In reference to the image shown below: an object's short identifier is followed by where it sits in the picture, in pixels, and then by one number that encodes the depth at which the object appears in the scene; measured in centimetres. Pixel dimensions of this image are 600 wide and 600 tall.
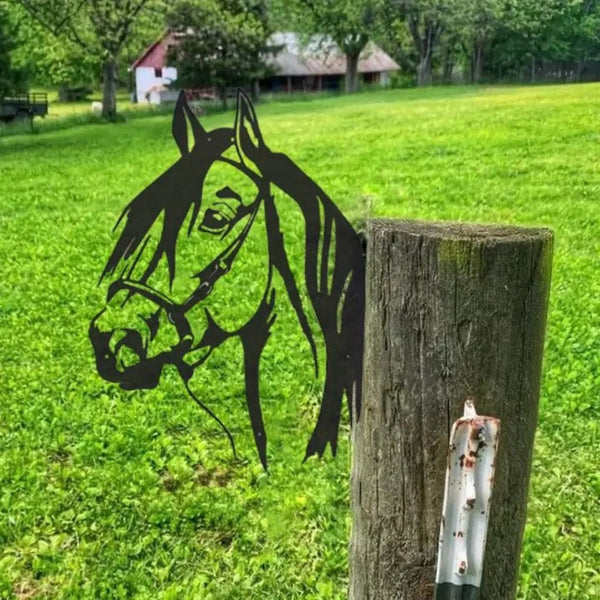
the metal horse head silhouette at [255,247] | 168
